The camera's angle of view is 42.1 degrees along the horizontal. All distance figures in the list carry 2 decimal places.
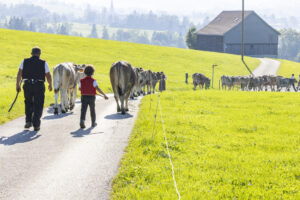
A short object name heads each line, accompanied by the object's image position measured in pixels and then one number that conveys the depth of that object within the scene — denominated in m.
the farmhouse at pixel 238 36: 107.00
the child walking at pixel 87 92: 12.12
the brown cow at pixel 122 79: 14.79
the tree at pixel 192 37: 113.98
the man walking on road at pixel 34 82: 11.65
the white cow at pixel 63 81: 14.46
